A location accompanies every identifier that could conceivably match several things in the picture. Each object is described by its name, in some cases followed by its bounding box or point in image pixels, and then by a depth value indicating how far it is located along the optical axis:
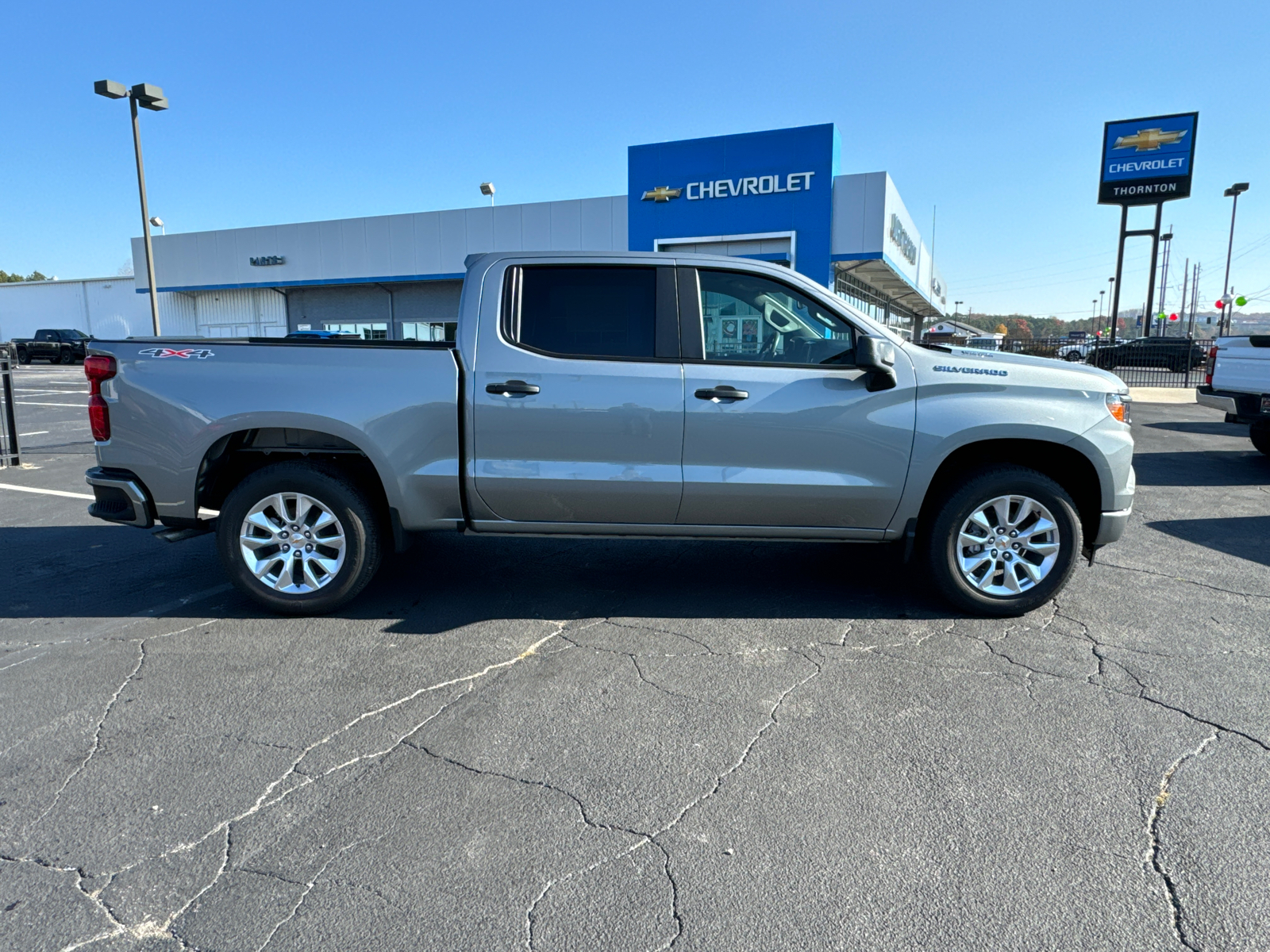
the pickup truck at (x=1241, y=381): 9.32
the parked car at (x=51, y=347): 41.09
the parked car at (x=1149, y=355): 30.14
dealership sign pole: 33.25
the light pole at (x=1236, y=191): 41.41
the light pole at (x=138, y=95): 15.48
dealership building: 23.95
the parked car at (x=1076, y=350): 40.24
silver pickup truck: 4.49
